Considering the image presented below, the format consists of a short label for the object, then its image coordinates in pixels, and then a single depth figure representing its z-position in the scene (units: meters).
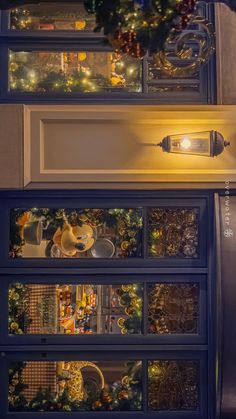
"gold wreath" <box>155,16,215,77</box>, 6.40
